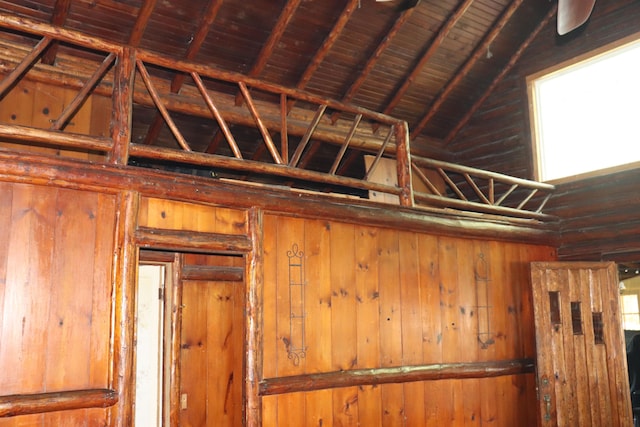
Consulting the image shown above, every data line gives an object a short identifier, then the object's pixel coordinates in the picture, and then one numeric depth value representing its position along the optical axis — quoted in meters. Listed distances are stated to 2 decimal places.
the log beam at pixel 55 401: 3.55
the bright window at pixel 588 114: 7.28
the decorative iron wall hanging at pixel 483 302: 6.41
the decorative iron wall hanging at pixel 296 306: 4.86
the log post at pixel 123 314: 3.91
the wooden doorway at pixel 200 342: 5.60
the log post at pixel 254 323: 4.52
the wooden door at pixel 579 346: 6.41
